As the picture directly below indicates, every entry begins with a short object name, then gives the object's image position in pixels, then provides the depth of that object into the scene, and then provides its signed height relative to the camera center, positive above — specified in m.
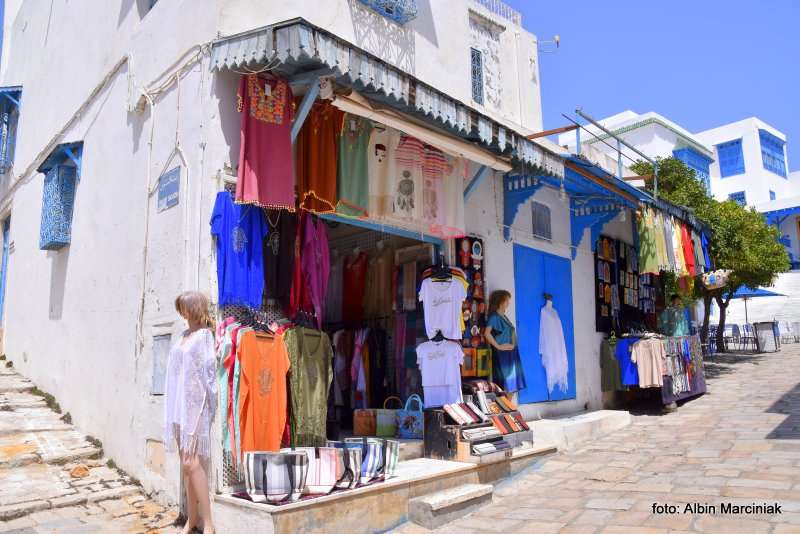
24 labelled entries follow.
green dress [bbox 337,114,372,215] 6.21 +1.97
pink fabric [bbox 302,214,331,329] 5.90 +0.93
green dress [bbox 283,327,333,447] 5.46 -0.24
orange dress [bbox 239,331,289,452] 4.96 -0.28
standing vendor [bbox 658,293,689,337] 12.48 +0.66
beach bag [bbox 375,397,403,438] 6.89 -0.77
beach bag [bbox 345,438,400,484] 5.14 -0.88
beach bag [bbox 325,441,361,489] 4.86 -0.91
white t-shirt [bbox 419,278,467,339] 7.26 +0.59
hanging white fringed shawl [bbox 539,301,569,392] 9.08 +0.07
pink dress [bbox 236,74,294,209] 5.30 +1.90
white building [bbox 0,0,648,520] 5.53 +2.28
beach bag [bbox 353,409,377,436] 6.98 -0.76
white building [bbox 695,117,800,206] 38.62 +12.19
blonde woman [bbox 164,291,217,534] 4.47 -0.33
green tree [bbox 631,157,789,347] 16.30 +3.25
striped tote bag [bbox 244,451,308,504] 4.41 -0.86
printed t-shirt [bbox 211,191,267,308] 5.26 +0.93
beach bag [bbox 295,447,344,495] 4.65 -0.88
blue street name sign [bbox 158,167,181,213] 5.81 +1.66
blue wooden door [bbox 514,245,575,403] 8.76 +0.76
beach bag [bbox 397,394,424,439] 6.71 -0.74
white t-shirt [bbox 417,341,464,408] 7.07 -0.20
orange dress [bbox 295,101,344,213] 5.88 +1.93
